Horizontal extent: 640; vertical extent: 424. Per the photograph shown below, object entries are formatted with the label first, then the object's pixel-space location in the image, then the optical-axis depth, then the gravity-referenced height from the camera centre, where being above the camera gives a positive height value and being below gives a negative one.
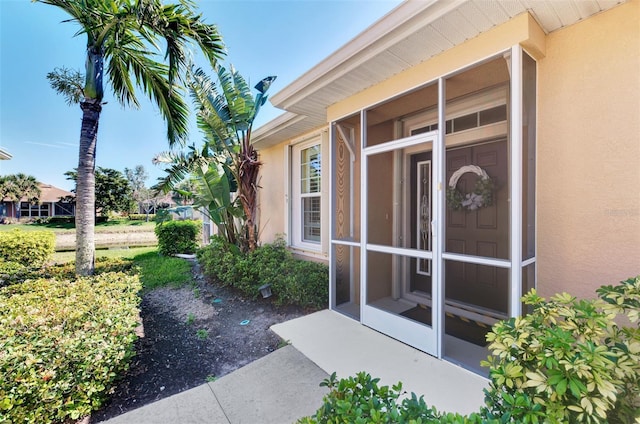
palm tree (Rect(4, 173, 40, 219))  33.09 +2.90
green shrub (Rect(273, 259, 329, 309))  4.75 -1.39
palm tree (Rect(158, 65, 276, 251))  5.72 +1.98
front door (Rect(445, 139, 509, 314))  4.00 -0.37
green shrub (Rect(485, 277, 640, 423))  1.06 -0.69
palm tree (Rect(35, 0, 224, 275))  3.97 +2.76
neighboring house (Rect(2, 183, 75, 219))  35.47 +0.76
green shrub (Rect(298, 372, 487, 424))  1.13 -0.92
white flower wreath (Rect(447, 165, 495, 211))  4.06 +0.28
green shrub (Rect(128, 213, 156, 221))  36.00 -0.83
